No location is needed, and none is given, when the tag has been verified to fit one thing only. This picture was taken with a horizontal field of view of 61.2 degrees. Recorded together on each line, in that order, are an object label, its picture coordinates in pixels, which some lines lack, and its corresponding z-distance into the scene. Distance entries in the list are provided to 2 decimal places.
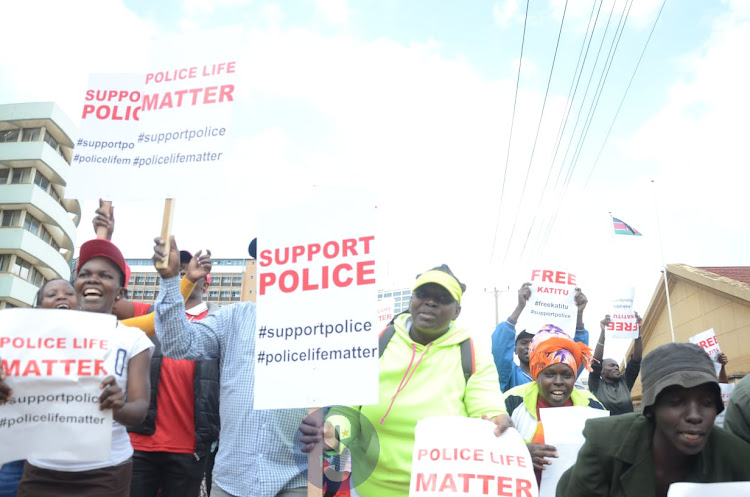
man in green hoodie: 3.39
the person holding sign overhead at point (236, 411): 3.12
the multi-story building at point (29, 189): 47.34
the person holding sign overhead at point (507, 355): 5.46
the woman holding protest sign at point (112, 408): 2.67
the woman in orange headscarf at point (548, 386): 4.20
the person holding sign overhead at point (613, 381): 6.30
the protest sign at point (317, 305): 3.05
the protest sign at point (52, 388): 2.59
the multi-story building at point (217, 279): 128.75
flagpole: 11.86
